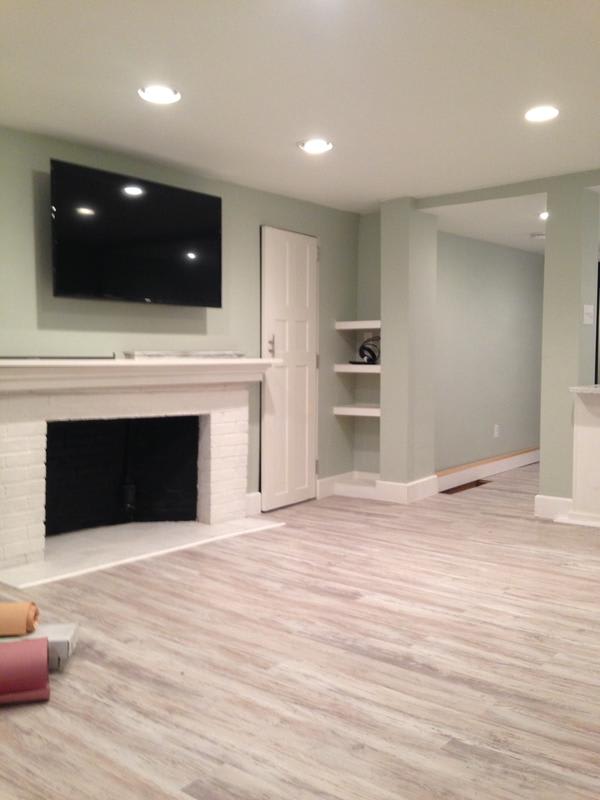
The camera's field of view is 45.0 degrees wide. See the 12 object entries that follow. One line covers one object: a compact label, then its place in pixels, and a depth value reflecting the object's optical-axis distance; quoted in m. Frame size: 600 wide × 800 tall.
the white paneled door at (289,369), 5.06
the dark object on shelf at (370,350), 5.70
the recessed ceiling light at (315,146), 3.92
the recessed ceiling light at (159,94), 3.09
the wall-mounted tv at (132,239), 3.71
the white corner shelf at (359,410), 5.51
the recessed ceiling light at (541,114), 3.36
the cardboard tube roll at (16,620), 2.56
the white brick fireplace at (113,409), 3.56
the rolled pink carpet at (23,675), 2.25
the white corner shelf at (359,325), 5.49
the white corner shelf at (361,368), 5.50
